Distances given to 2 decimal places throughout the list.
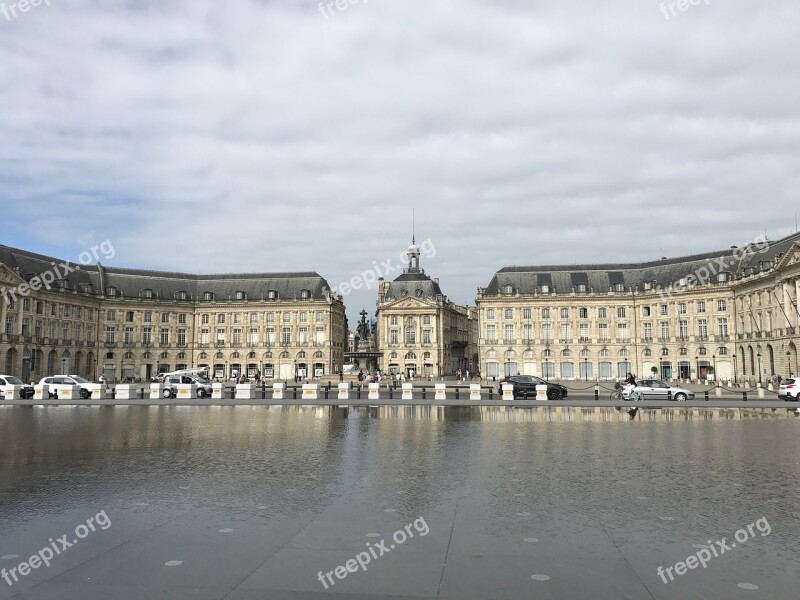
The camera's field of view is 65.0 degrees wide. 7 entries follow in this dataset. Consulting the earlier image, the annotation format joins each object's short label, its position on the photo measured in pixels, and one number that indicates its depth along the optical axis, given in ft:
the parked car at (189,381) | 145.07
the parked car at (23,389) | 142.61
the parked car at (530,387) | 132.18
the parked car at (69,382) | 139.74
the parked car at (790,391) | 128.47
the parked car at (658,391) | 128.57
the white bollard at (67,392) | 132.87
